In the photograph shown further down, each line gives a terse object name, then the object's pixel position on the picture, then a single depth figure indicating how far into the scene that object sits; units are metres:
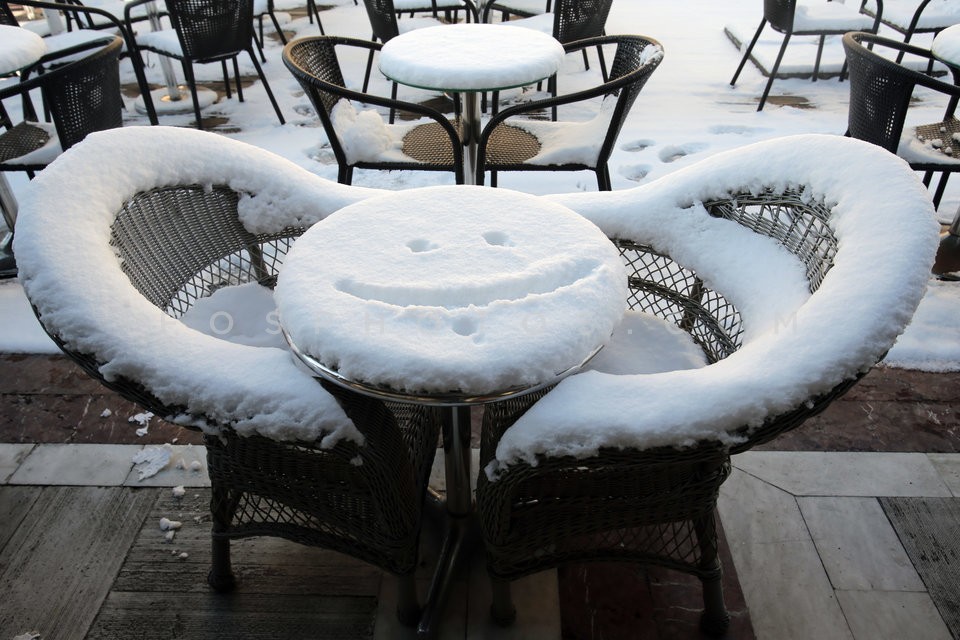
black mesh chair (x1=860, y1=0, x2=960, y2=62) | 3.82
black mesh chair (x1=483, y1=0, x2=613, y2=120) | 3.36
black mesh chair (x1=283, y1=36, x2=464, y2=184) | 2.13
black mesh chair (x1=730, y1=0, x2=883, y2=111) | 3.81
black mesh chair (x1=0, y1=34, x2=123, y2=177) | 2.14
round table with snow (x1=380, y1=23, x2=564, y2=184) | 2.21
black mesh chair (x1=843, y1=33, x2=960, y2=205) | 2.11
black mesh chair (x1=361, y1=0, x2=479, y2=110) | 3.43
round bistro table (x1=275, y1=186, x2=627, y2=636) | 0.90
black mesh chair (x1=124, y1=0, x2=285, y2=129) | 3.32
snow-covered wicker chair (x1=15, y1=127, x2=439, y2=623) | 0.95
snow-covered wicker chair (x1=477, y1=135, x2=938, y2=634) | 0.89
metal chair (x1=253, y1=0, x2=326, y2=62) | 4.37
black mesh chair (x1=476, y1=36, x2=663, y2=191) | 2.13
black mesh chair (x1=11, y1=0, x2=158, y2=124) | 3.22
